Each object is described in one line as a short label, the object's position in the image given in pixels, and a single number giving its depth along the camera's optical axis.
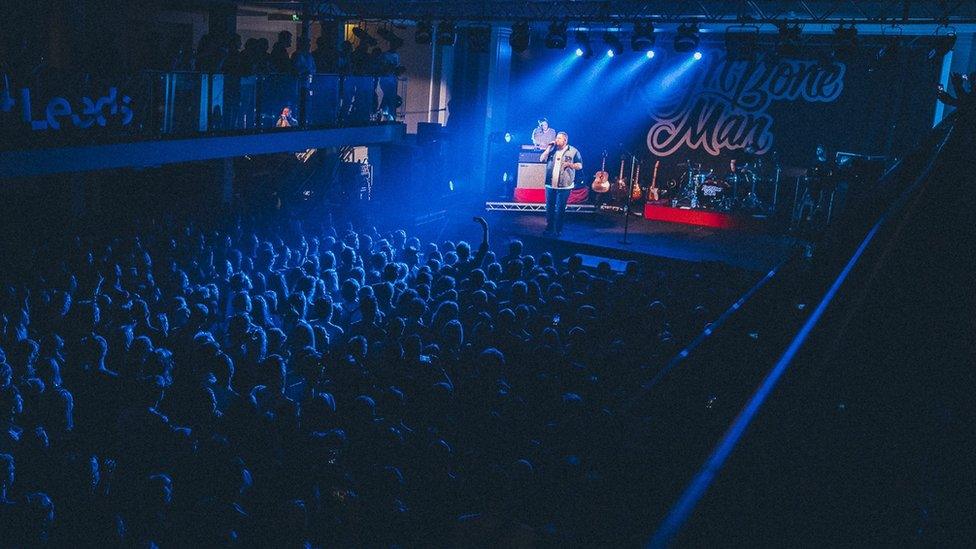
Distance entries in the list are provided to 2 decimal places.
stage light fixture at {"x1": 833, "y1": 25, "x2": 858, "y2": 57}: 12.51
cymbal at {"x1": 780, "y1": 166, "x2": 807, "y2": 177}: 18.12
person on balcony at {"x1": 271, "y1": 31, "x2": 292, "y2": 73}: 13.45
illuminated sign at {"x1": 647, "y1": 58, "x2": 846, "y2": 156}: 18.30
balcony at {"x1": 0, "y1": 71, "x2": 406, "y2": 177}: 9.34
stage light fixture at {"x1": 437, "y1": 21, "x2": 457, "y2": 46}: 15.02
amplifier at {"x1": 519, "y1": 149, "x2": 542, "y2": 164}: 18.97
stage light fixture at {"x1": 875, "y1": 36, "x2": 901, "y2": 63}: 12.77
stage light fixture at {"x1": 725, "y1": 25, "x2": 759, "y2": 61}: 13.85
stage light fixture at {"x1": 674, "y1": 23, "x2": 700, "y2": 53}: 13.69
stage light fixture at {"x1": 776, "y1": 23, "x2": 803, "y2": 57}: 12.66
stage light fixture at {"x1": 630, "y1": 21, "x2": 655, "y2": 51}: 13.67
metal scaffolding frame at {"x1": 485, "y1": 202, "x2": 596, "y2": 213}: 18.55
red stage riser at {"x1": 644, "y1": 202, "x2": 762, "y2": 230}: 17.33
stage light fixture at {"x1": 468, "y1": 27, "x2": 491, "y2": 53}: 15.77
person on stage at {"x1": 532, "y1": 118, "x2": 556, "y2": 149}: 19.22
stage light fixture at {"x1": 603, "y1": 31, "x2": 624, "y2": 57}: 14.62
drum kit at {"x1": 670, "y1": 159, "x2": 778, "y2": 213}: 17.95
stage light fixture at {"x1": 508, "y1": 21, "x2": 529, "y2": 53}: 14.37
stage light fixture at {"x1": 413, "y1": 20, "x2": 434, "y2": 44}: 15.46
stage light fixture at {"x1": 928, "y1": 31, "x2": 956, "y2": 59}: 13.21
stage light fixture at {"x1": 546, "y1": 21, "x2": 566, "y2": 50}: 14.09
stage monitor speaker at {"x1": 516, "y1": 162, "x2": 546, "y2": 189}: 18.95
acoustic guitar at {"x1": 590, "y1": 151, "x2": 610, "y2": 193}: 18.83
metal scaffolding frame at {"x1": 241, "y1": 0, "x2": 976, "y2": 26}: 13.58
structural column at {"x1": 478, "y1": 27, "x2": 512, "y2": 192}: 19.75
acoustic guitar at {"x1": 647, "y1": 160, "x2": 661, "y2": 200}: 18.92
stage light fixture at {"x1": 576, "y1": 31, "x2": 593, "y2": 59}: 14.55
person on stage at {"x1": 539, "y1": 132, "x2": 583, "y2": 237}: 15.91
